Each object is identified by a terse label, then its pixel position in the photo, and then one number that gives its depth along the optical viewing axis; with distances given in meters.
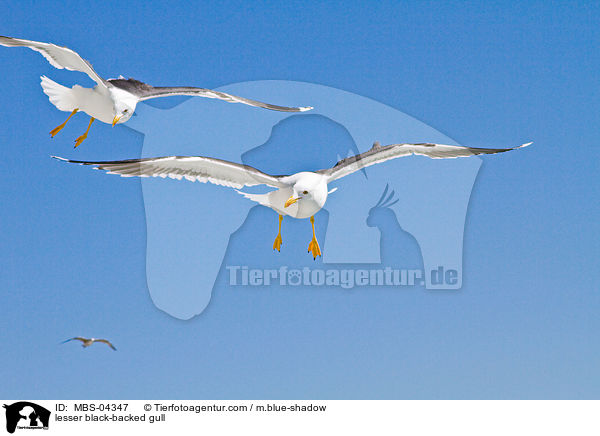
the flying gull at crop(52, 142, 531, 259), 5.63
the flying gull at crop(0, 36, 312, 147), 6.02
